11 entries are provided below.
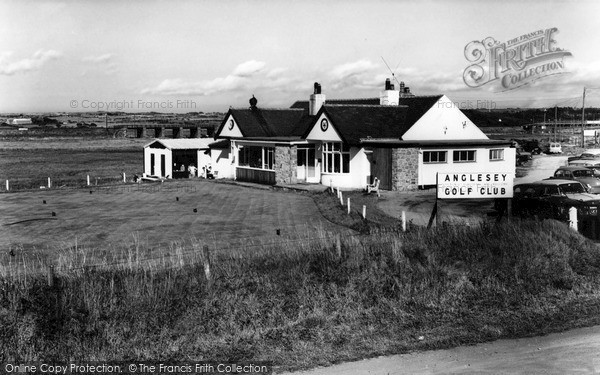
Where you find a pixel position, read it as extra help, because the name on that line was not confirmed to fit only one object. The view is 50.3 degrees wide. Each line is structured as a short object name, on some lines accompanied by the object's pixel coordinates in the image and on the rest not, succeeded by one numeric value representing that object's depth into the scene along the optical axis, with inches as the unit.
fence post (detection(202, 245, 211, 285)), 493.8
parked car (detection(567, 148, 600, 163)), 1758.0
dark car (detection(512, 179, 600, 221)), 773.9
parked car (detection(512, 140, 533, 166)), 1975.4
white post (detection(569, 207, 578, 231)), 702.5
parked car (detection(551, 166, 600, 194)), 1127.6
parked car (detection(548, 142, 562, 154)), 2368.4
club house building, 1269.7
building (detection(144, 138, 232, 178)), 1764.3
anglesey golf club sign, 692.1
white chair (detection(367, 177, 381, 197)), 1215.2
